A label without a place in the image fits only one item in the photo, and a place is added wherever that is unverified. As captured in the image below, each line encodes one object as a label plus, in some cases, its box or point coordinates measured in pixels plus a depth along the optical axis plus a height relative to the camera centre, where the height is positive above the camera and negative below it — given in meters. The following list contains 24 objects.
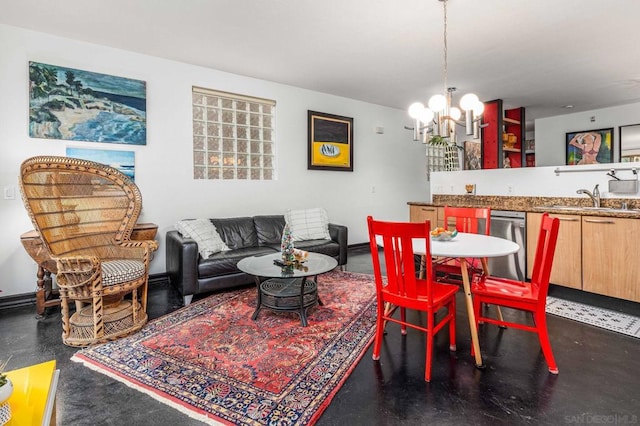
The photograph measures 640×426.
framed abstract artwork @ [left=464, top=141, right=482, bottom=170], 7.59 +1.21
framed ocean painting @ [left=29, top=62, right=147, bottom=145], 3.23 +1.10
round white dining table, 2.03 -0.28
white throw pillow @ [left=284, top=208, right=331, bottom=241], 4.33 -0.20
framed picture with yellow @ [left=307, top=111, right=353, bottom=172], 5.19 +1.07
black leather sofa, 3.19 -0.46
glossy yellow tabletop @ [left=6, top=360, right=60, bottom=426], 1.10 -0.66
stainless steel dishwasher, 3.66 -0.35
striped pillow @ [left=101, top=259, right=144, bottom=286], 2.48 -0.46
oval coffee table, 2.69 -0.70
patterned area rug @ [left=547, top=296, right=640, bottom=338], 2.61 -0.96
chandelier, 2.66 +0.78
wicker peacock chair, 2.41 -0.25
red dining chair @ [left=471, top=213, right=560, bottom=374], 1.96 -0.54
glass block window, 4.23 +0.99
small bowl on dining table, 2.48 -0.22
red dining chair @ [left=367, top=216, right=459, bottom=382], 1.89 -0.48
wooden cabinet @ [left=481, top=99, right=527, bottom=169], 5.51 +1.19
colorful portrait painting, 6.01 +1.09
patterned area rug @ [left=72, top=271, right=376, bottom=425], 1.70 -0.97
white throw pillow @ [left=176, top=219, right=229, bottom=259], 3.37 -0.26
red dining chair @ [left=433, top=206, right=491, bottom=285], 2.76 -0.21
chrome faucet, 3.76 +0.11
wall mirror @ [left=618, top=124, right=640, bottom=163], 5.71 +1.06
